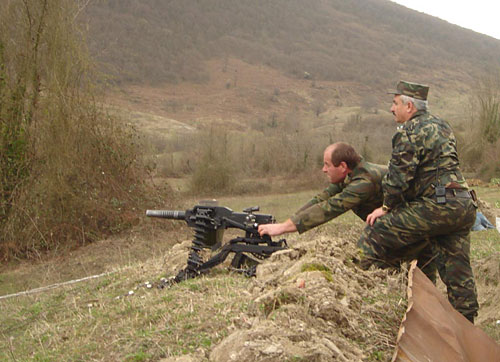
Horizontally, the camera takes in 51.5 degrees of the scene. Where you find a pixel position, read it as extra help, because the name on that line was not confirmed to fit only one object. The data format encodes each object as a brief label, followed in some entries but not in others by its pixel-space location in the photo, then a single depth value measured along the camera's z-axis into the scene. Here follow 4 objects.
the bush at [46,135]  11.20
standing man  4.44
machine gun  5.27
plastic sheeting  2.69
